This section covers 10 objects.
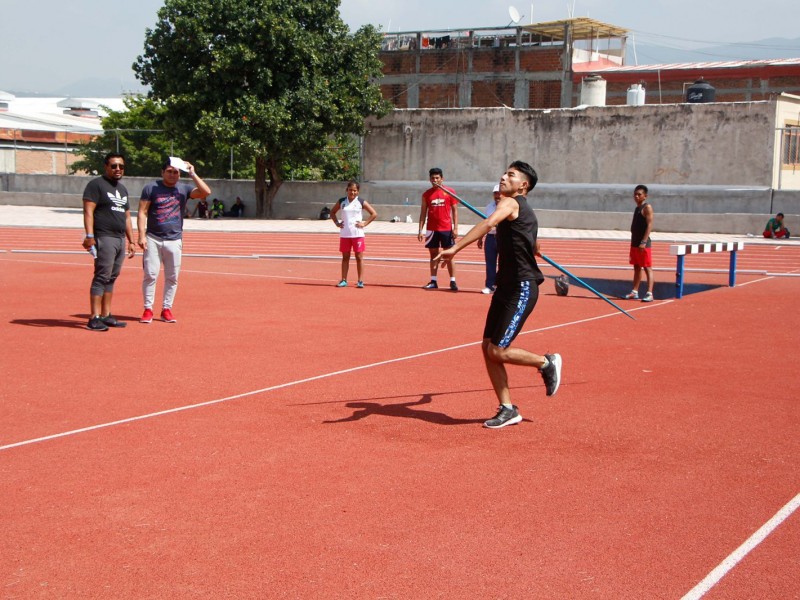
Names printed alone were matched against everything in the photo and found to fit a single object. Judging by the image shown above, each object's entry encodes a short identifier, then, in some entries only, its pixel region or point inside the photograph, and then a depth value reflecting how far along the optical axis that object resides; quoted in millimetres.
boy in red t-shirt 15445
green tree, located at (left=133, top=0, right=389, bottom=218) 35562
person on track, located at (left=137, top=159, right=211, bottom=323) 11344
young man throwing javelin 6855
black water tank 35688
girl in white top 15680
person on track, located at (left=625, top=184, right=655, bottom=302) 14445
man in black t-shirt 10977
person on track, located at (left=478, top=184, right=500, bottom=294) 14805
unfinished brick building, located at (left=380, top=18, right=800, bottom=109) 54312
